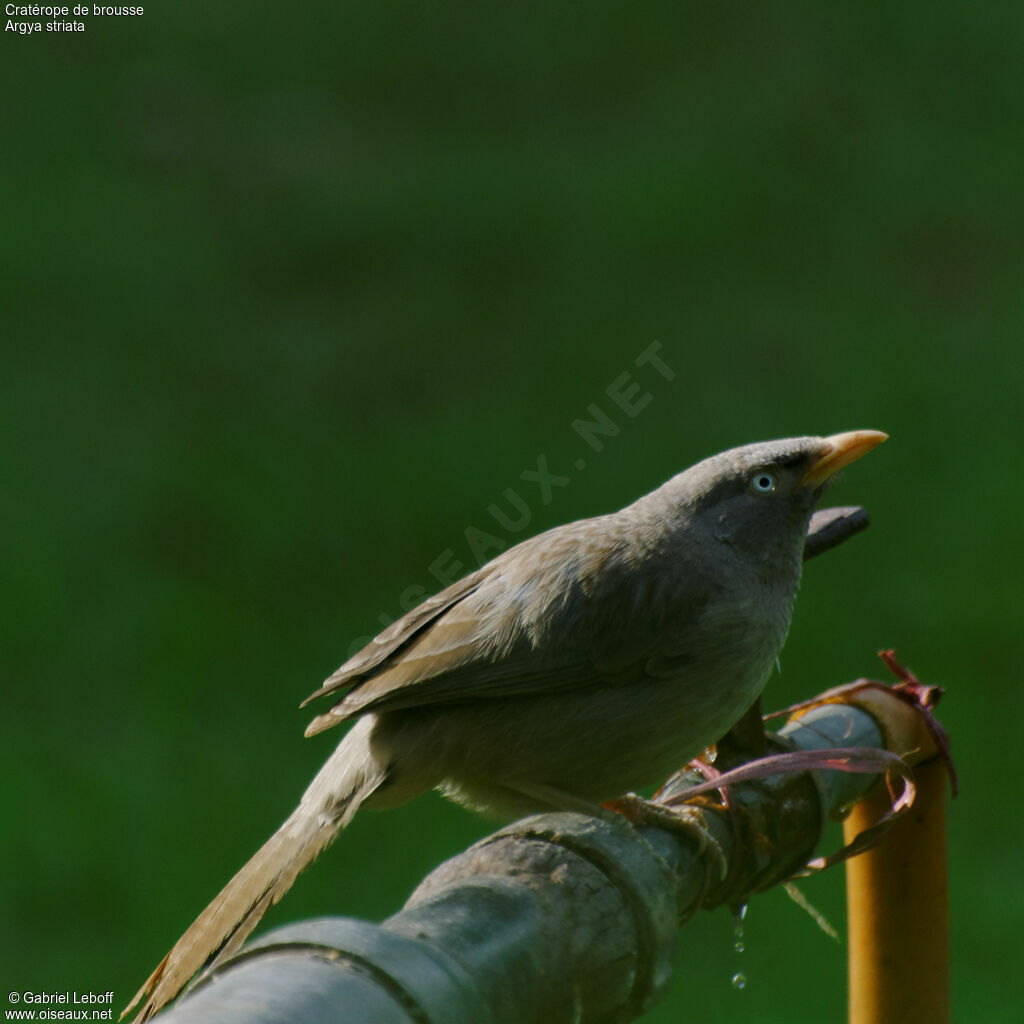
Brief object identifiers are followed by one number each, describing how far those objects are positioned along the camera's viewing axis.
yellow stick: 6.05
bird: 6.24
